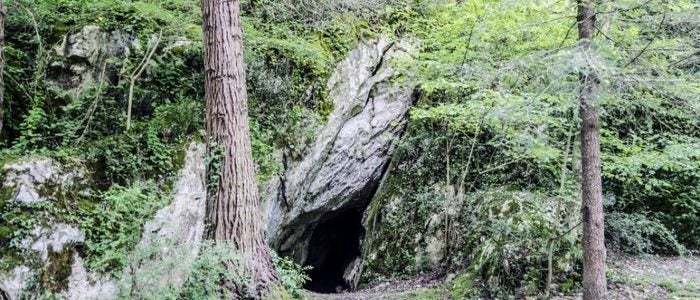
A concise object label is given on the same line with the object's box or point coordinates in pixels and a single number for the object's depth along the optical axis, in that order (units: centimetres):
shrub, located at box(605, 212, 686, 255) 766
